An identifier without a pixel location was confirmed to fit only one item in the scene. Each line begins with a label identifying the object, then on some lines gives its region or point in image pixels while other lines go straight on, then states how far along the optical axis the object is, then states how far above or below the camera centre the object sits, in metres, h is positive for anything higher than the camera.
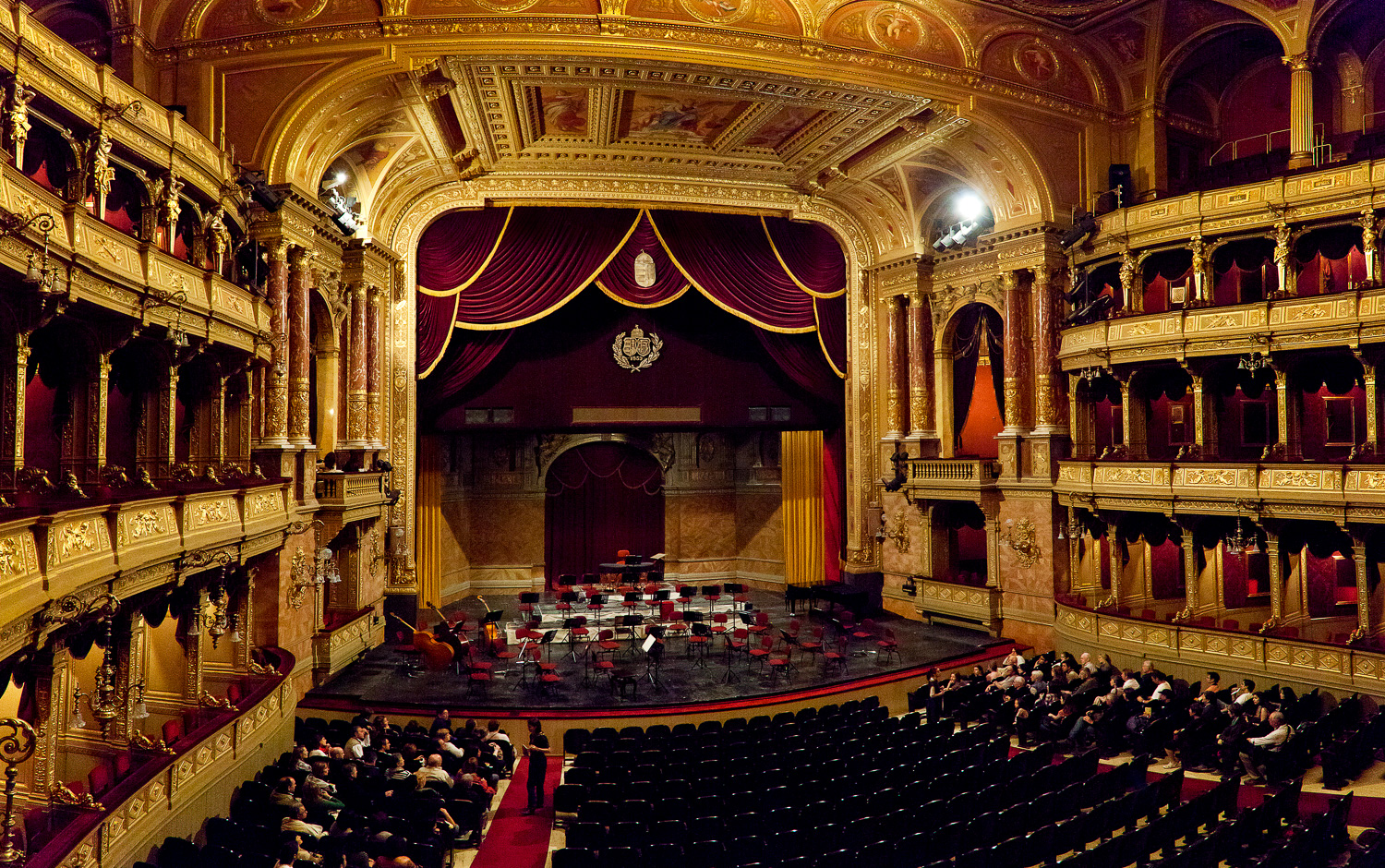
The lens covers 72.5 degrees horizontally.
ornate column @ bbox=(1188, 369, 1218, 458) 20.19 +0.91
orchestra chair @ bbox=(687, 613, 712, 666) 19.23 -3.83
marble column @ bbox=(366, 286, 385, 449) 22.27 +2.50
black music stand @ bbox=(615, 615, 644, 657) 19.81 -3.17
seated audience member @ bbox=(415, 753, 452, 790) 12.38 -3.97
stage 16.89 -4.14
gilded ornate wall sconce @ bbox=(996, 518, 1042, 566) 22.19 -1.80
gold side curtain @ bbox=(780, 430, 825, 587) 28.94 -1.25
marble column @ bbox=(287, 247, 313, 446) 18.42 +2.49
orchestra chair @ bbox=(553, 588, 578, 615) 21.95 -3.07
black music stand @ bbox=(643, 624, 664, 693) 17.69 -3.54
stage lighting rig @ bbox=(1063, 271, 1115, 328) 20.98 +3.63
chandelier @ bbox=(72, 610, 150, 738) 11.26 -2.71
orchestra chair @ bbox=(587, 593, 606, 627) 22.50 -3.10
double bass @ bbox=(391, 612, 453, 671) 19.44 -3.66
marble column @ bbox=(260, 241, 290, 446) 17.59 +2.04
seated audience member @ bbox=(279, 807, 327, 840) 10.46 -3.93
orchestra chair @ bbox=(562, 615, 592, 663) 20.21 -3.54
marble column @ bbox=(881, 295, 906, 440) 26.05 +2.52
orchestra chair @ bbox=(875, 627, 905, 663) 19.31 -3.75
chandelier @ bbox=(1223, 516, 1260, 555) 18.81 -1.62
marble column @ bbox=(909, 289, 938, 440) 25.50 +2.65
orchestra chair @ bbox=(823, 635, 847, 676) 19.03 -4.04
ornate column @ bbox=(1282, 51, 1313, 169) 20.41 +7.72
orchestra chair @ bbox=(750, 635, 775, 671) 18.66 -3.69
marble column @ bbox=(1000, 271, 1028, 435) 22.77 +2.78
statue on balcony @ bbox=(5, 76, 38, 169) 10.57 +4.11
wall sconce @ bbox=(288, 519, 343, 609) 17.52 -1.89
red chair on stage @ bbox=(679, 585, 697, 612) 22.85 -3.00
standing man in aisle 13.34 -4.14
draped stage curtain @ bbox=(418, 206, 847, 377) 24.55 +5.49
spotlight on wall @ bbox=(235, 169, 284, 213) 16.53 +5.09
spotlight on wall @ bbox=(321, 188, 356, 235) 19.02 +5.43
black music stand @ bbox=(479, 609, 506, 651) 19.95 -3.19
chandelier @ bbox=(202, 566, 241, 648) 14.45 -2.09
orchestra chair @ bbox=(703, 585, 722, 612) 23.27 -3.04
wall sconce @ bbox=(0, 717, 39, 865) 8.34 -2.62
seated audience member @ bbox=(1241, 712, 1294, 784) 13.59 -4.13
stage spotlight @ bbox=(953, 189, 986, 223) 24.01 +6.72
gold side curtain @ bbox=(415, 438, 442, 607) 25.62 -1.39
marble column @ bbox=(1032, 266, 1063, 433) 22.25 +2.62
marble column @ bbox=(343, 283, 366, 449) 21.50 +2.16
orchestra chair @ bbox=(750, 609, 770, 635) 19.95 -3.29
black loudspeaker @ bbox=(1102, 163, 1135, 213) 22.14 +6.68
